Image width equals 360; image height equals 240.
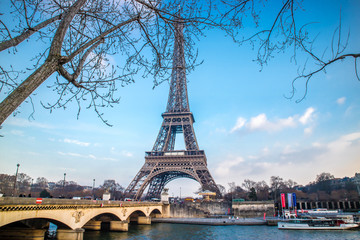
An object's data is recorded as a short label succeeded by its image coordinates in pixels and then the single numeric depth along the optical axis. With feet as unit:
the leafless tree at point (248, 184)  286.25
